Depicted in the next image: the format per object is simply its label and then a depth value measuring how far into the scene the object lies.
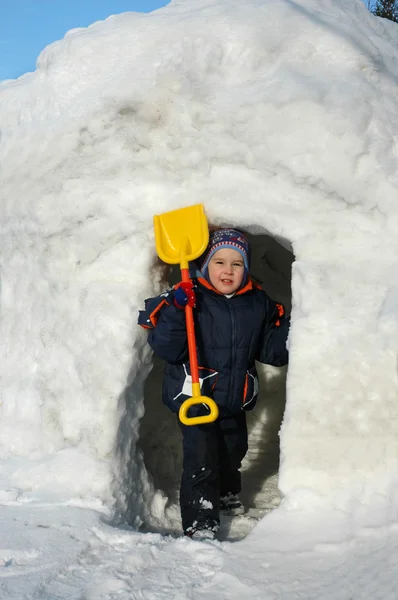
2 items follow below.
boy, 2.60
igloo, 2.44
